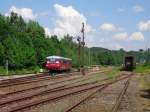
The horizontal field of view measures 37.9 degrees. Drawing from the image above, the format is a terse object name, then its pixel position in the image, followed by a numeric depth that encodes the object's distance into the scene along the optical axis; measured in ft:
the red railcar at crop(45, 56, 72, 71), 108.39
